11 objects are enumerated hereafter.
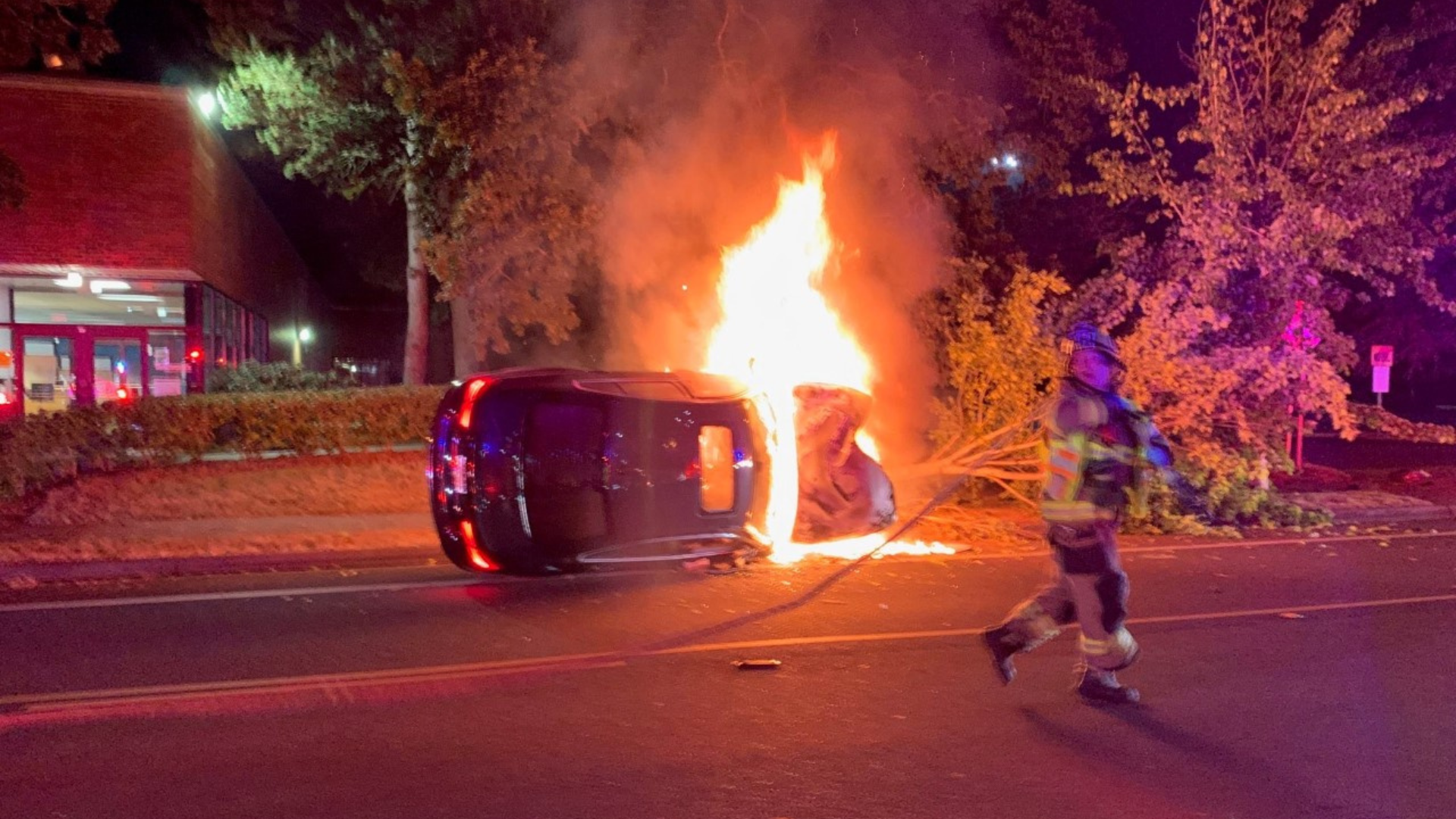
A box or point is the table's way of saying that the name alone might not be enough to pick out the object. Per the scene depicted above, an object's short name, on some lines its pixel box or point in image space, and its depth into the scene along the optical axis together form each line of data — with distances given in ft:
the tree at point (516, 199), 44.75
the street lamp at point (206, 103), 60.39
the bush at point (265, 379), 58.80
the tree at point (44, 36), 42.52
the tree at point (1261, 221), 41.88
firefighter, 18.53
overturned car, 25.79
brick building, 56.85
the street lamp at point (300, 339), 105.50
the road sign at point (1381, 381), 62.47
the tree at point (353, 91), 49.29
